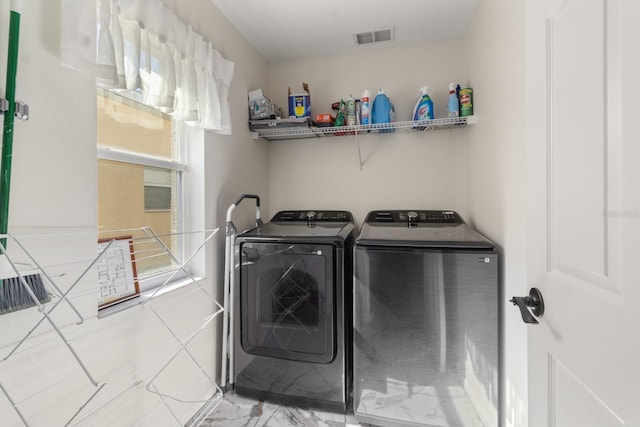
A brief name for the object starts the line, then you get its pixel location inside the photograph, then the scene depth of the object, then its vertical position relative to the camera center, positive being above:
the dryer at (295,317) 1.65 -0.65
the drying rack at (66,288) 0.87 -0.28
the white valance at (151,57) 1.00 +0.69
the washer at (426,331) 1.42 -0.65
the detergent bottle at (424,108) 2.08 +0.76
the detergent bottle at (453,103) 2.02 +0.76
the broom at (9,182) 0.79 +0.09
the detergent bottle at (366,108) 2.17 +0.79
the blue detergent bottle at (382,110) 2.17 +0.77
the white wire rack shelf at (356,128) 2.04 +0.64
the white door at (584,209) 0.53 -0.01
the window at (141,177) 1.28 +0.18
